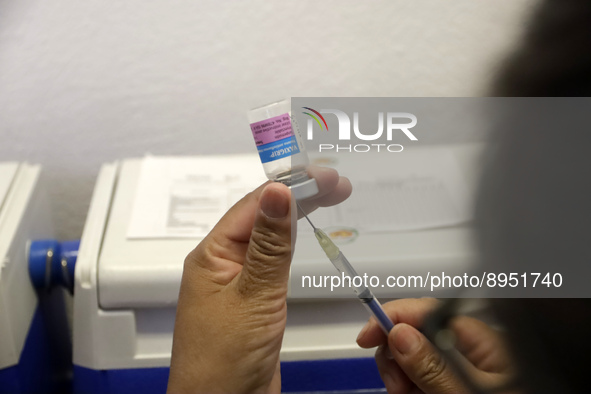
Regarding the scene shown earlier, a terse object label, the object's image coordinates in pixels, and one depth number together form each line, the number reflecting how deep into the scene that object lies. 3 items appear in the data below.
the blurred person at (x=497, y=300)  0.46
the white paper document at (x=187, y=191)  0.67
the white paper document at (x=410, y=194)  0.60
